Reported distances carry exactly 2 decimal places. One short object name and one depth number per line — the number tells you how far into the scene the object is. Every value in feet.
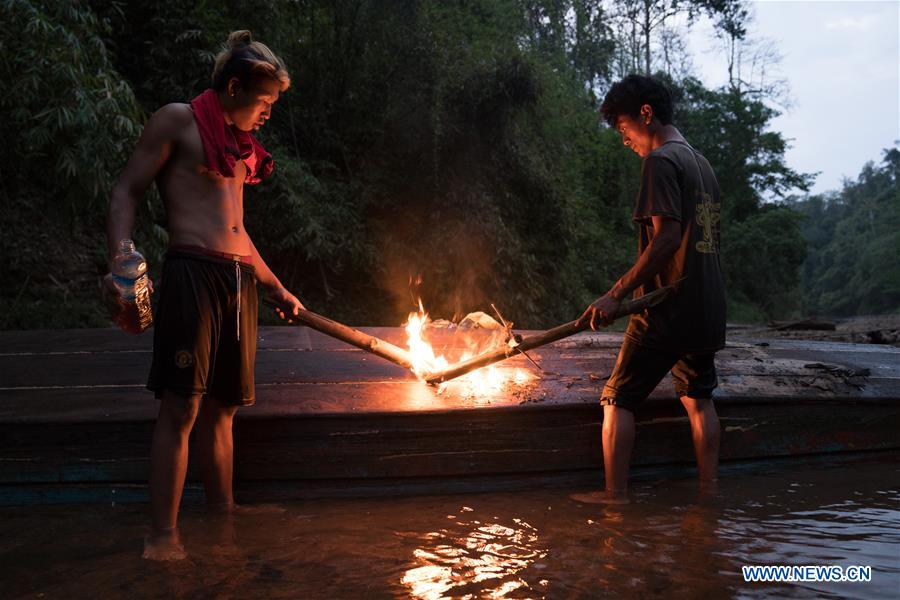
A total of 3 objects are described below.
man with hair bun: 8.13
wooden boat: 9.61
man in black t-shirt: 10.03
